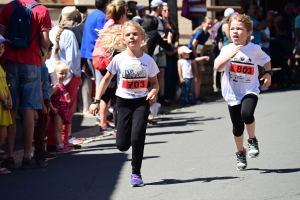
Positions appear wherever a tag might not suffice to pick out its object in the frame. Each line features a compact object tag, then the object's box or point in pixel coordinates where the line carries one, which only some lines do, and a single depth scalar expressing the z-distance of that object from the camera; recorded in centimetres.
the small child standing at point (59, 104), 2067
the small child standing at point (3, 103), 1722
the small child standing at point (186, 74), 3280
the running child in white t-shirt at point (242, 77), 1650
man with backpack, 1777
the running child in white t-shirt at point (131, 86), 1592
